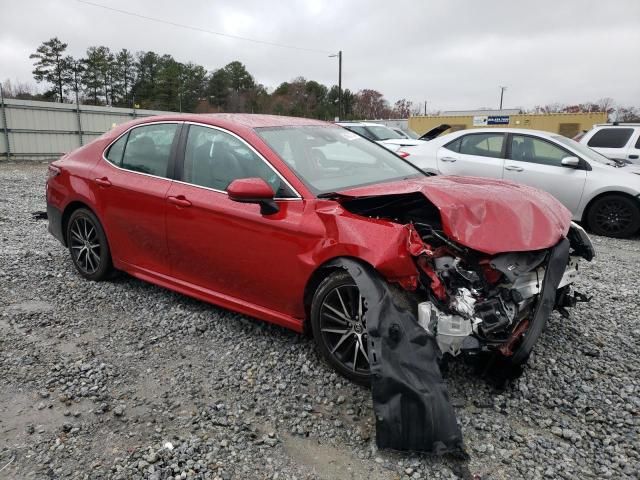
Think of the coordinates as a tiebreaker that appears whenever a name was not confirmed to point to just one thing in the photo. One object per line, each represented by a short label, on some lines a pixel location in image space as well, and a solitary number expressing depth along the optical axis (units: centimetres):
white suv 1022
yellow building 2905
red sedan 271
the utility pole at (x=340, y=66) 4000
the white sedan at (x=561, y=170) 725
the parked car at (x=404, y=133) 1480
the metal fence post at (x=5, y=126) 1661
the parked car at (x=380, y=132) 1296
